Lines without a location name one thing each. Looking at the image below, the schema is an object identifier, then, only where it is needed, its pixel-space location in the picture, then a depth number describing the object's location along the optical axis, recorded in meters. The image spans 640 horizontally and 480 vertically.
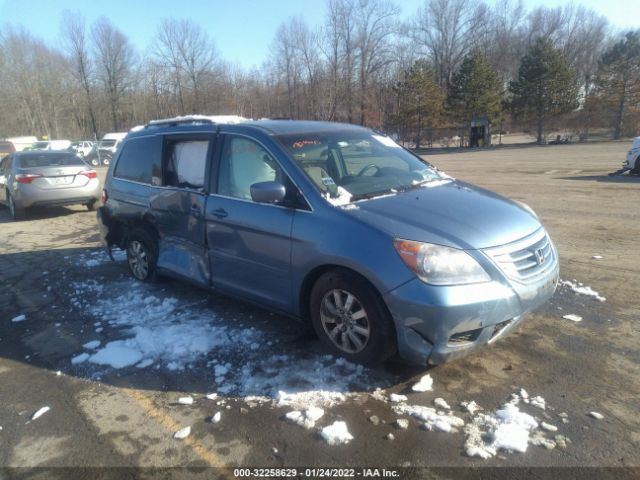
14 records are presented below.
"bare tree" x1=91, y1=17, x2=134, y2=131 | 67.25
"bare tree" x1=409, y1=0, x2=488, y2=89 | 72.19
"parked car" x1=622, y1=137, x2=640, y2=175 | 14.66
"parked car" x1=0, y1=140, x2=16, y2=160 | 28.24
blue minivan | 3.03
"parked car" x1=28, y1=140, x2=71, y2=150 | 31.62
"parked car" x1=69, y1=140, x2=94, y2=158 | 35.91
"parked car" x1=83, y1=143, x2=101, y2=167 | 34.16
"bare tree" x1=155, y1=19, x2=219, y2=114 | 65.00
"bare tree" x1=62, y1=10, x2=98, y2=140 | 65.44
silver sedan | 10.48
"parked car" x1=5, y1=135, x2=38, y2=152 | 29.93
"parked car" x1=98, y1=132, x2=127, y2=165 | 34.06
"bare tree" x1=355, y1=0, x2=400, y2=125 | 58.38
